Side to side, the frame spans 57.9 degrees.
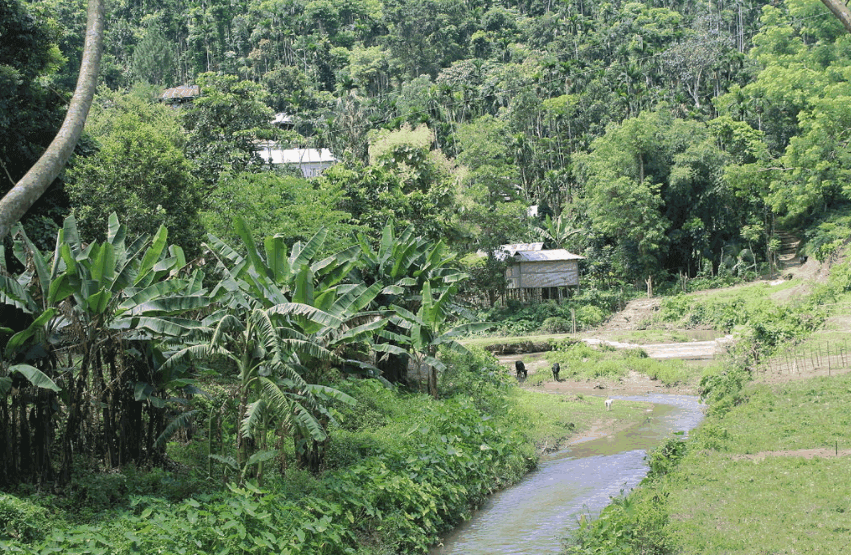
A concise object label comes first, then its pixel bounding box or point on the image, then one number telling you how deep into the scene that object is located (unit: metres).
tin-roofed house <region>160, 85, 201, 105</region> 74.09
